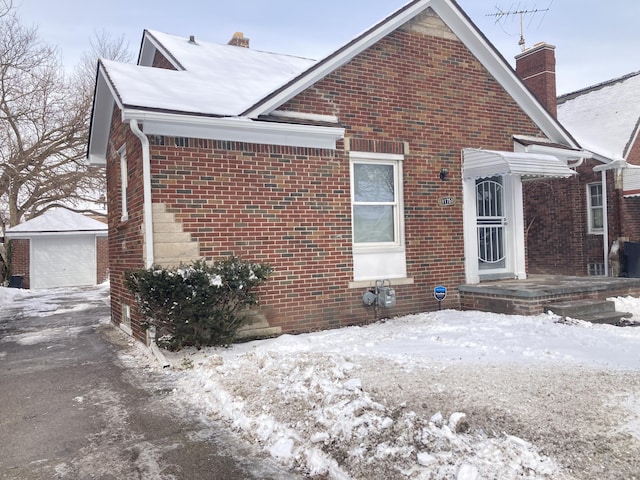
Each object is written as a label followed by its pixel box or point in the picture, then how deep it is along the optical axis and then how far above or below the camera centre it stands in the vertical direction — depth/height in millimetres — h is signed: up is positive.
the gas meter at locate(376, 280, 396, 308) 8539 -736
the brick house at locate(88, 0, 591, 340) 7332 +1462
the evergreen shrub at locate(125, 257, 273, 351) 6465 -563
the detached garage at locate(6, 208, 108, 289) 23927 +316
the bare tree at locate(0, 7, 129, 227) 21922 +5840
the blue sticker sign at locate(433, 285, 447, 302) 8758 -703
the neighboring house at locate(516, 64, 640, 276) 14680 +1408
